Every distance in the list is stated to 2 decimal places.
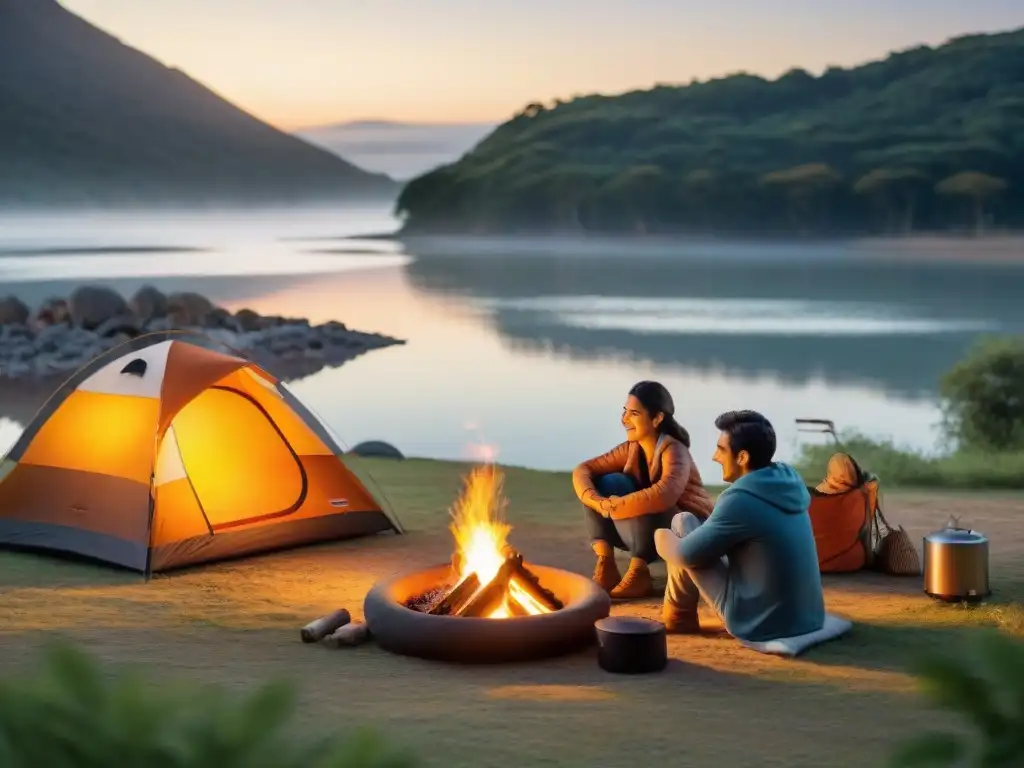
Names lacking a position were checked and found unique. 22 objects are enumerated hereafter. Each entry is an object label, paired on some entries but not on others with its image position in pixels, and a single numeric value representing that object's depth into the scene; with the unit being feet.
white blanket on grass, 17.28
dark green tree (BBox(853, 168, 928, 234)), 153.58
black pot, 16.60
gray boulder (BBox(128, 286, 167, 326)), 95.83
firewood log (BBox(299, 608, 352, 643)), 18.25
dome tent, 22.82
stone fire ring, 16.98
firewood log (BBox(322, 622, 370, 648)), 17.97
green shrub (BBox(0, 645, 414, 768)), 4.13
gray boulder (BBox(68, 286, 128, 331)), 91.35
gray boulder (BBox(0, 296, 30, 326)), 93.66
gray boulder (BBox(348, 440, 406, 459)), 38.55
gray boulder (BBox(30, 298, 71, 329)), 92.12
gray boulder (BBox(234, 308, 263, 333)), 101.63
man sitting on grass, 16.65
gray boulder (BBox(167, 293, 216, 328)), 96.10
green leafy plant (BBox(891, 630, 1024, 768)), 4.17
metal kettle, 19.85
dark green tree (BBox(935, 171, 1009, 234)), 147.74
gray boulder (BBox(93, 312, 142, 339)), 89.25
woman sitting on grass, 19.61
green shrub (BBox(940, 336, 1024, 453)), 48.85
